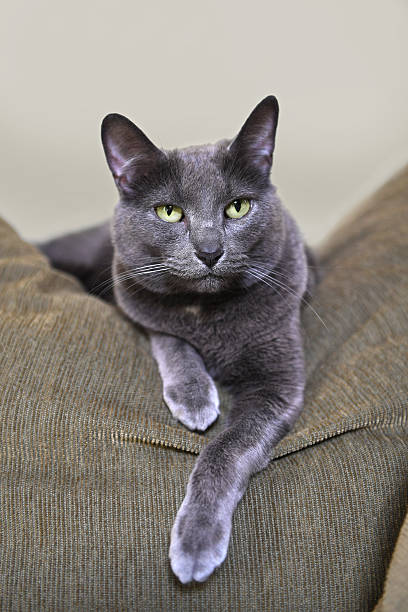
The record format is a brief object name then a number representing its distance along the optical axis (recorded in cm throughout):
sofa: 54
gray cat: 58
